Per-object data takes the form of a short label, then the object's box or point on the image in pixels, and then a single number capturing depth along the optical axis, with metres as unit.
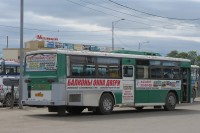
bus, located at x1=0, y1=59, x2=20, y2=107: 25.61
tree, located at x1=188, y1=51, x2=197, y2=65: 122.12
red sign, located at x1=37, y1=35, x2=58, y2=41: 84.12
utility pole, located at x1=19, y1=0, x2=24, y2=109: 22.81
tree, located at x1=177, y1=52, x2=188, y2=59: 113.22
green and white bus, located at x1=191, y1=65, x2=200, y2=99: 33.16
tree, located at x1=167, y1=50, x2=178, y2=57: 113.71
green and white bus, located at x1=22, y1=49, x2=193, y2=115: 18.55
